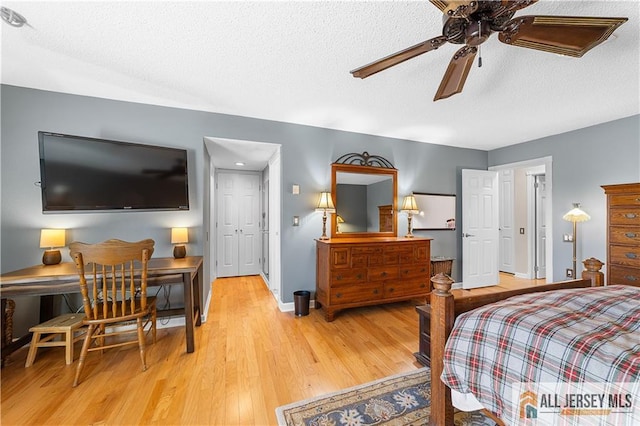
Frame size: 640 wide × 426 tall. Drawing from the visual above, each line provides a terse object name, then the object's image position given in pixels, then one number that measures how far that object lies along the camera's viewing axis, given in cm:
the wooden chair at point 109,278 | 180
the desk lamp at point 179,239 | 261
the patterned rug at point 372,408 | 148
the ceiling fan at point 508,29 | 110
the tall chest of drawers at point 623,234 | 253
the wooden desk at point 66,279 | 185
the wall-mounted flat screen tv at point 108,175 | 223
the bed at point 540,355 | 85
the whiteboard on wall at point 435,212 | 397
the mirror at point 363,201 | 341
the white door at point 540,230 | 471
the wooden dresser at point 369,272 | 287
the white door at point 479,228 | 416
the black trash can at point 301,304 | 300
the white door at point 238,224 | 471
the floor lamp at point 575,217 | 319
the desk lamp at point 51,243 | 222
